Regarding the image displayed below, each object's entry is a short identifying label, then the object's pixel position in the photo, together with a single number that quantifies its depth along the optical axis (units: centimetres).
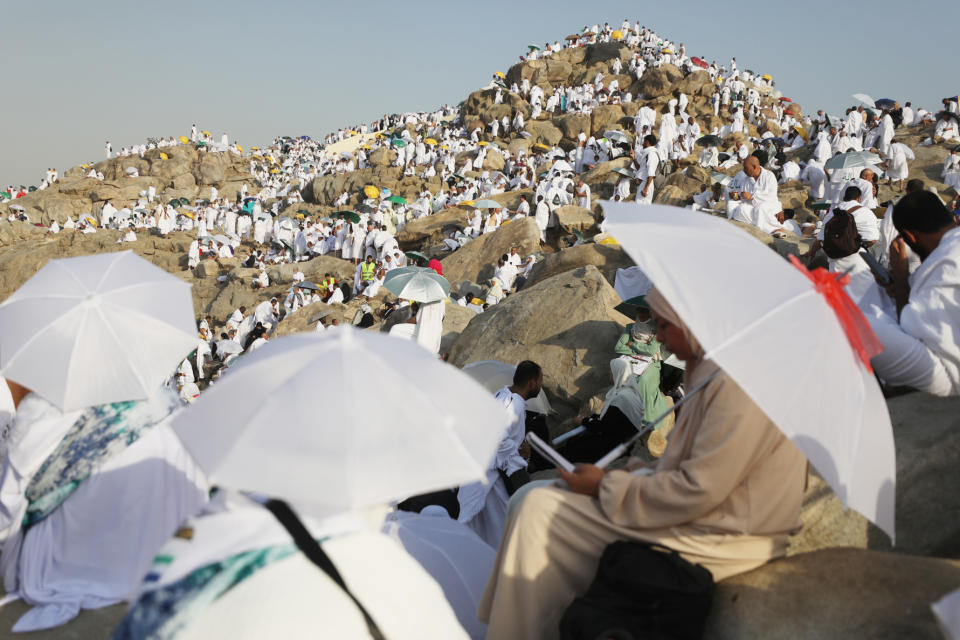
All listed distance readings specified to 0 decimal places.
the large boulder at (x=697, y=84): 3088
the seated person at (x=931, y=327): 292
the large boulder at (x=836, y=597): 195
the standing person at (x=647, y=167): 1591
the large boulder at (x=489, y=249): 1466
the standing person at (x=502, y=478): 411
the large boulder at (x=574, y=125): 3130
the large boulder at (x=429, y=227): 2019
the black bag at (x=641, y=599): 195
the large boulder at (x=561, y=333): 648
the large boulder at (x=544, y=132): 3219
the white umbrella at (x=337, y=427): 151
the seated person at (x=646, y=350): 528
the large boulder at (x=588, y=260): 933
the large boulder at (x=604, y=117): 3047
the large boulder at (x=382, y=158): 3384
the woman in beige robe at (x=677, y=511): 208
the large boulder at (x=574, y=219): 1566
